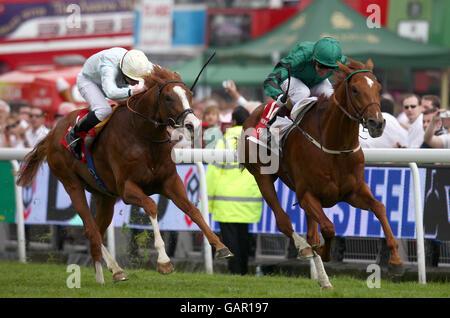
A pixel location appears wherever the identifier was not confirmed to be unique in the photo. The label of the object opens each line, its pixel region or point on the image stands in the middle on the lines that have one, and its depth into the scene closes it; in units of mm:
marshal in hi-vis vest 17000
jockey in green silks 13445
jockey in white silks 14148
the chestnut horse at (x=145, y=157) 13055
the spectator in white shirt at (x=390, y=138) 16984
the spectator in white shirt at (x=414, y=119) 17859
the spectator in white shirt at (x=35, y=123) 24859
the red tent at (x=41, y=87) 35125
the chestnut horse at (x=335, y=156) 12000
